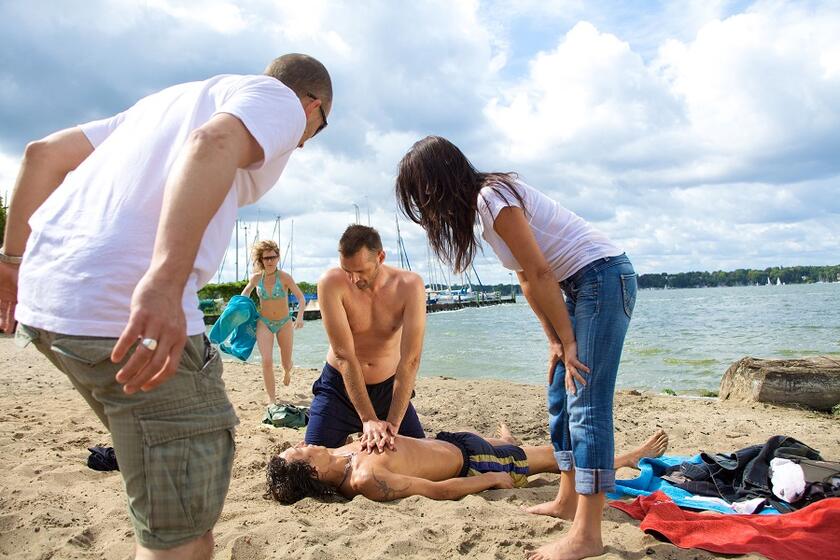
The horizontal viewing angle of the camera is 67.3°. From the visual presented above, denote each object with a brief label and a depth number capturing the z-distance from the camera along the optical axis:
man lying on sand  4.05
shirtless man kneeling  4.61
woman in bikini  8.23
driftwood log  7.20
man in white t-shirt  1.41
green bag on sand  6.63
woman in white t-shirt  3.10
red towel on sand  3.06
